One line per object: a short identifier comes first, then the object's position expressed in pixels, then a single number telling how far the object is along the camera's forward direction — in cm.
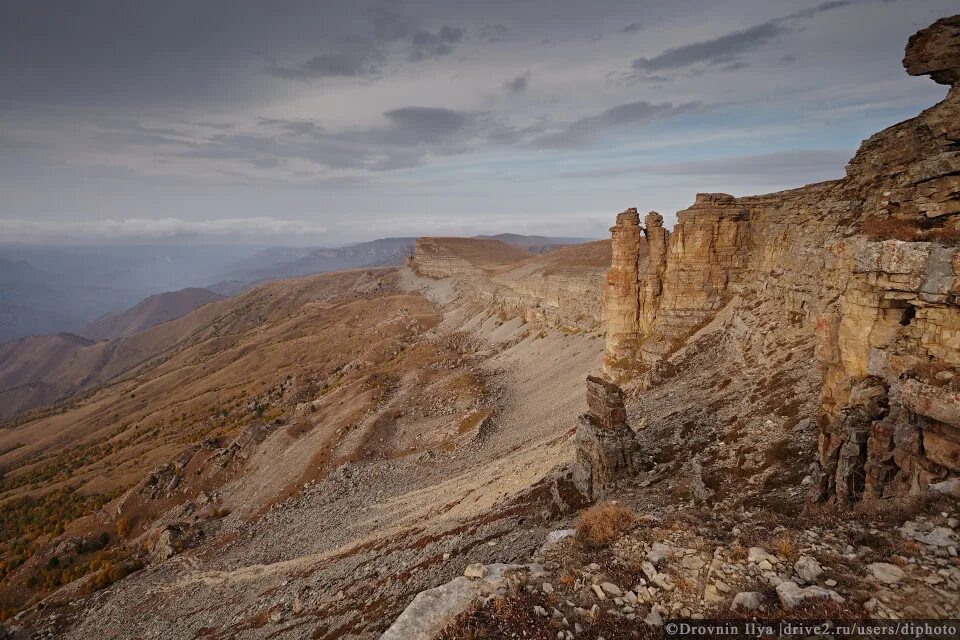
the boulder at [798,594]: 786
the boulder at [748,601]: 820
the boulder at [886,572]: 786
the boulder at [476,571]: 1051
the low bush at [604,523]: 1168
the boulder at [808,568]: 848
